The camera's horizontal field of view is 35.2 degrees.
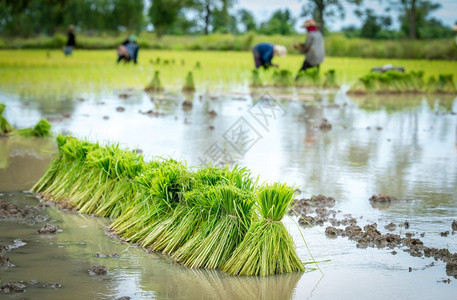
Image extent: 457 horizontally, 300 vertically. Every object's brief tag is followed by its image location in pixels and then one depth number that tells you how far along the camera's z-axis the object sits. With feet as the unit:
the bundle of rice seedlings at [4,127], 38.06
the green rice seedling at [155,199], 20.13
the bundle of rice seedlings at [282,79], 70.69
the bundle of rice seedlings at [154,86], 66.08
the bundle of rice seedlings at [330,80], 71.14
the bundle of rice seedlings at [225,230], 18.24
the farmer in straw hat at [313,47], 71.56
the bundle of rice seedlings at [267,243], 17.67
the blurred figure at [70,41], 118.34
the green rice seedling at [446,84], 69.15
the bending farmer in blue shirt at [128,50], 95.92
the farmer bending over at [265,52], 77.93
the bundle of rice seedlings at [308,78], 70.85
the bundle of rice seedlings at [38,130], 37.52
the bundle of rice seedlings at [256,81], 71.36
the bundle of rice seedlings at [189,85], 66.74
